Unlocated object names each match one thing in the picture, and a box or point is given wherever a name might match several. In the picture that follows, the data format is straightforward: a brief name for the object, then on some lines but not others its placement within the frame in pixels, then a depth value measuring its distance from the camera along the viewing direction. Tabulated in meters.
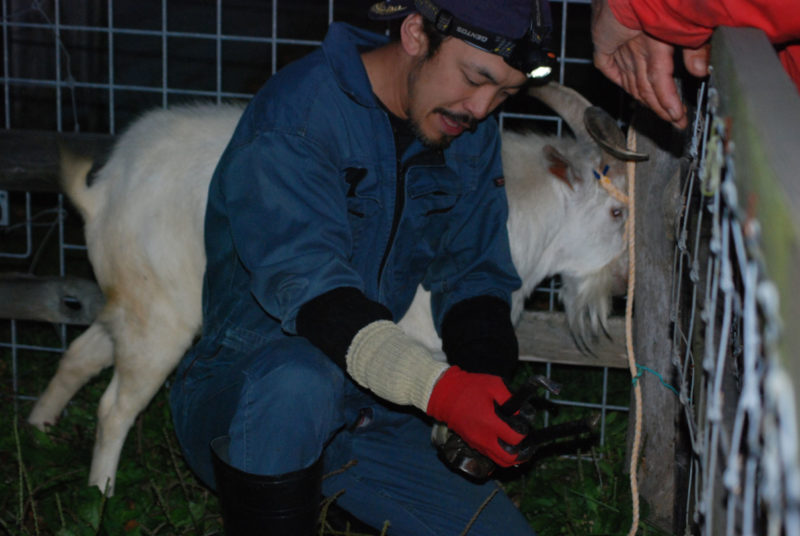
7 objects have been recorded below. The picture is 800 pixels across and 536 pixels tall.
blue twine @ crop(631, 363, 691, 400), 2.53
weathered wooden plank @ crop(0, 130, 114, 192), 3.12
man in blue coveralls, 1.94
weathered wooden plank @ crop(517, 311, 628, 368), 3.14
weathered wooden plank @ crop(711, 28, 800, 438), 0.68
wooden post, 2.66
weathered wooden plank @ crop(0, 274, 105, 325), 3.27
